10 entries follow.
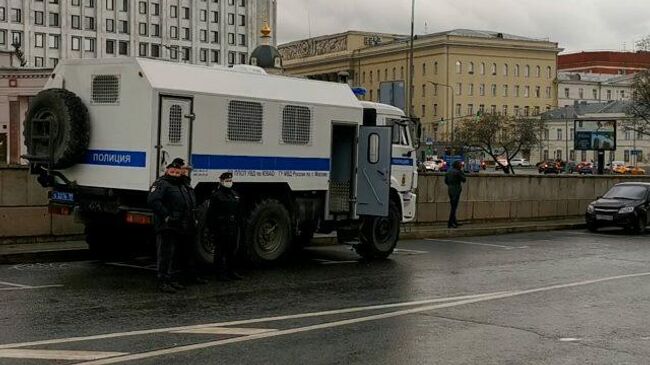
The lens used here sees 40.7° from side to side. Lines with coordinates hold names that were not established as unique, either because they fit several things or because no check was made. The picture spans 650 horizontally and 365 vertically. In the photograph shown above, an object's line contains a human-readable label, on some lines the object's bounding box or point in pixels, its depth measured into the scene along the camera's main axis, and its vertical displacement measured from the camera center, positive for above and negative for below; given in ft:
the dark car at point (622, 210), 84.89 -2.61
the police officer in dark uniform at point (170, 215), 38.37 -1.78
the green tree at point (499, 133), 240.94 +13.53
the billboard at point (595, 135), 118.42 +6.65
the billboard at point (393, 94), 78.01 +7.67
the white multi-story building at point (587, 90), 506.48 +54.81
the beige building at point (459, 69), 459.32 +60.94
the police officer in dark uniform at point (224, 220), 41.93 -2.13
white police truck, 42.80 +1.50
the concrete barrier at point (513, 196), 79.87 -1.48
